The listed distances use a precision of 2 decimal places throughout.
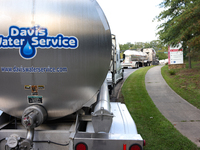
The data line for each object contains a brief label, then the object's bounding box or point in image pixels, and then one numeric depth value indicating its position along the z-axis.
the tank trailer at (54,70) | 2.36
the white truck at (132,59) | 29.86
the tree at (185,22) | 10.18
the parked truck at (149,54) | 40.62
